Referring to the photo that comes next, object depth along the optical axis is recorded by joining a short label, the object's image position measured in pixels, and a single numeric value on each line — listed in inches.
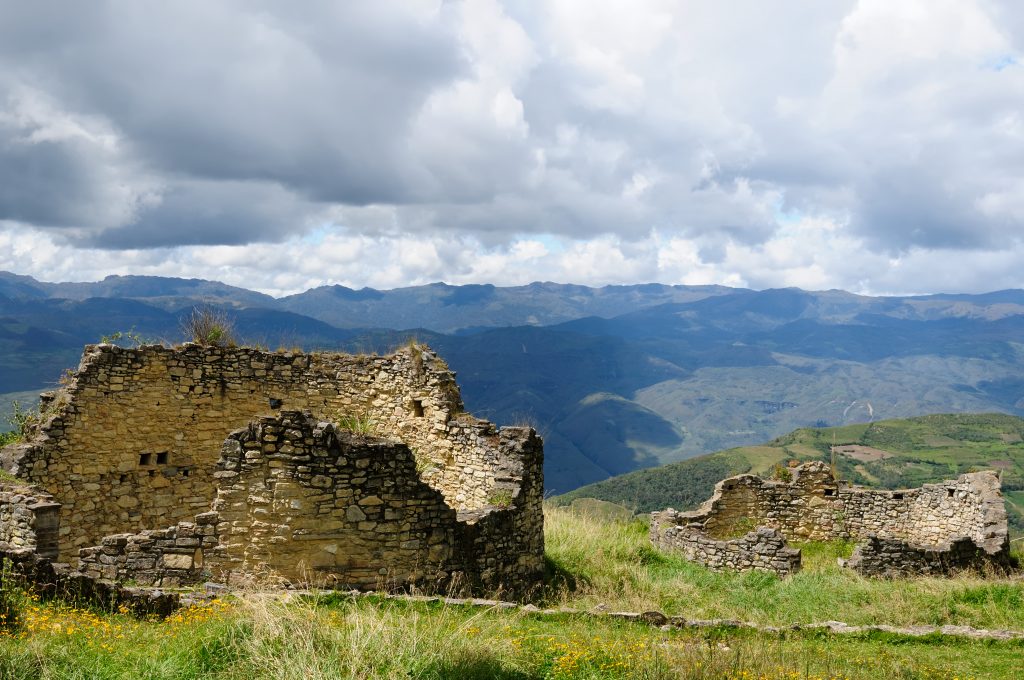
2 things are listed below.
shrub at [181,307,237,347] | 617.9
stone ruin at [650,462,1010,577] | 686.5
